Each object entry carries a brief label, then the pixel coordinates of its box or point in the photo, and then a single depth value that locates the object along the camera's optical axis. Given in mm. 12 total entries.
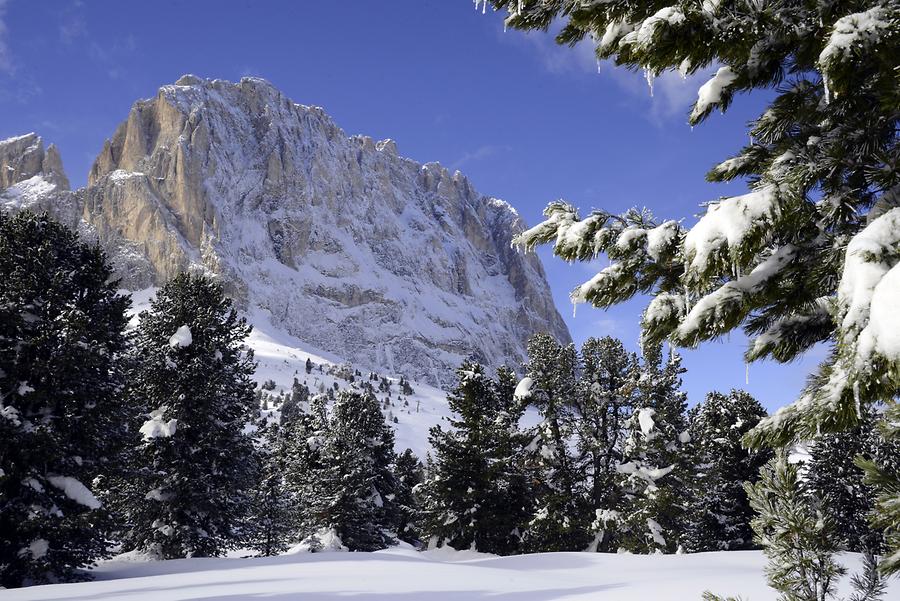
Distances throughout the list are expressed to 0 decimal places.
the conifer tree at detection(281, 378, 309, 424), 90156
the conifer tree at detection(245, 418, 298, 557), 36219
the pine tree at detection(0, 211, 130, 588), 13742
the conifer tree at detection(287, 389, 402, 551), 28625
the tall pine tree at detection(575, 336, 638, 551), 20156
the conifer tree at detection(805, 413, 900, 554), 18719
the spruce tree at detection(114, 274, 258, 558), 18766
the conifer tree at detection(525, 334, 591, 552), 20469
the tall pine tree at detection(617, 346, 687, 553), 18531
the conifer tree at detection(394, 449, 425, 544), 41281
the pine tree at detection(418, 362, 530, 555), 23792
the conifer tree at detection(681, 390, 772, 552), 24312
